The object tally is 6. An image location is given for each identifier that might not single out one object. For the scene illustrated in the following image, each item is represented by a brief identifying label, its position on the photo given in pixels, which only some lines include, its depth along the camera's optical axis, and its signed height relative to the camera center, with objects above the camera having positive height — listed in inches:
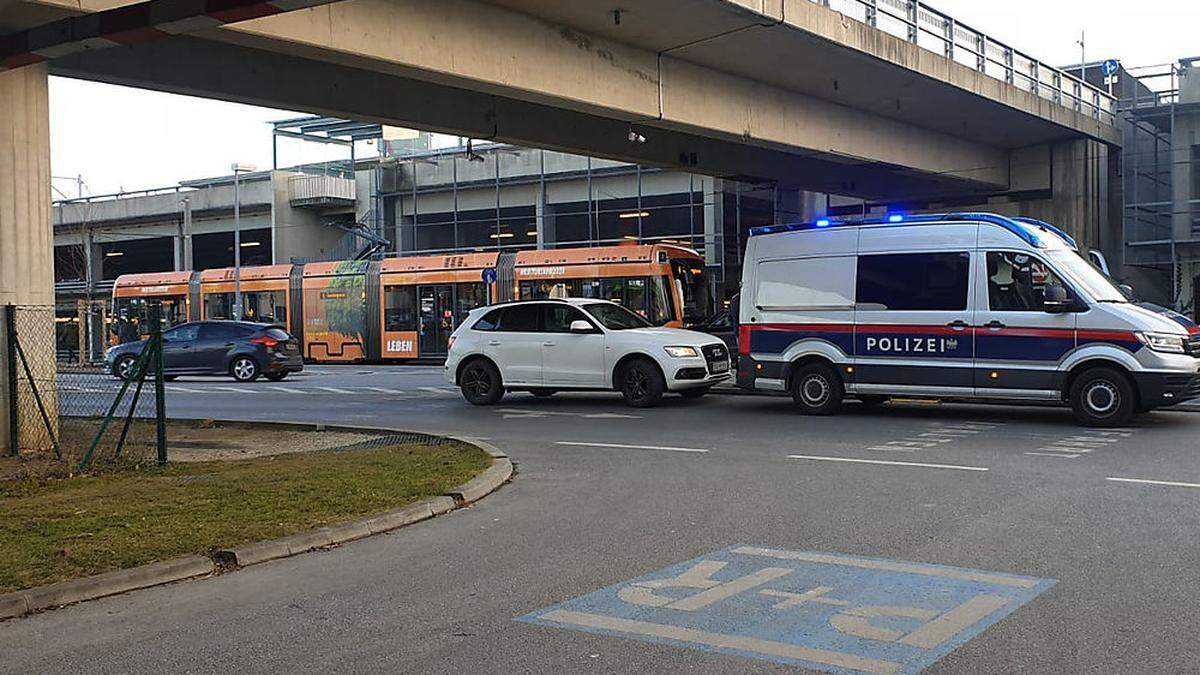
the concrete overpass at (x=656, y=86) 524.7 +158.2
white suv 646.5 -26.4
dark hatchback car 1023.6 -33.3
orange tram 1061.1 +26.4
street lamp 1347.2 +104.9
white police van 508.7 -7.6
